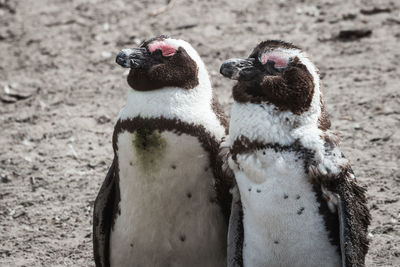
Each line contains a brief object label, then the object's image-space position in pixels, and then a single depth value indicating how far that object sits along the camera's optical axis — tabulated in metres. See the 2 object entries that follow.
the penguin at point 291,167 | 7.42
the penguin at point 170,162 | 8.07
